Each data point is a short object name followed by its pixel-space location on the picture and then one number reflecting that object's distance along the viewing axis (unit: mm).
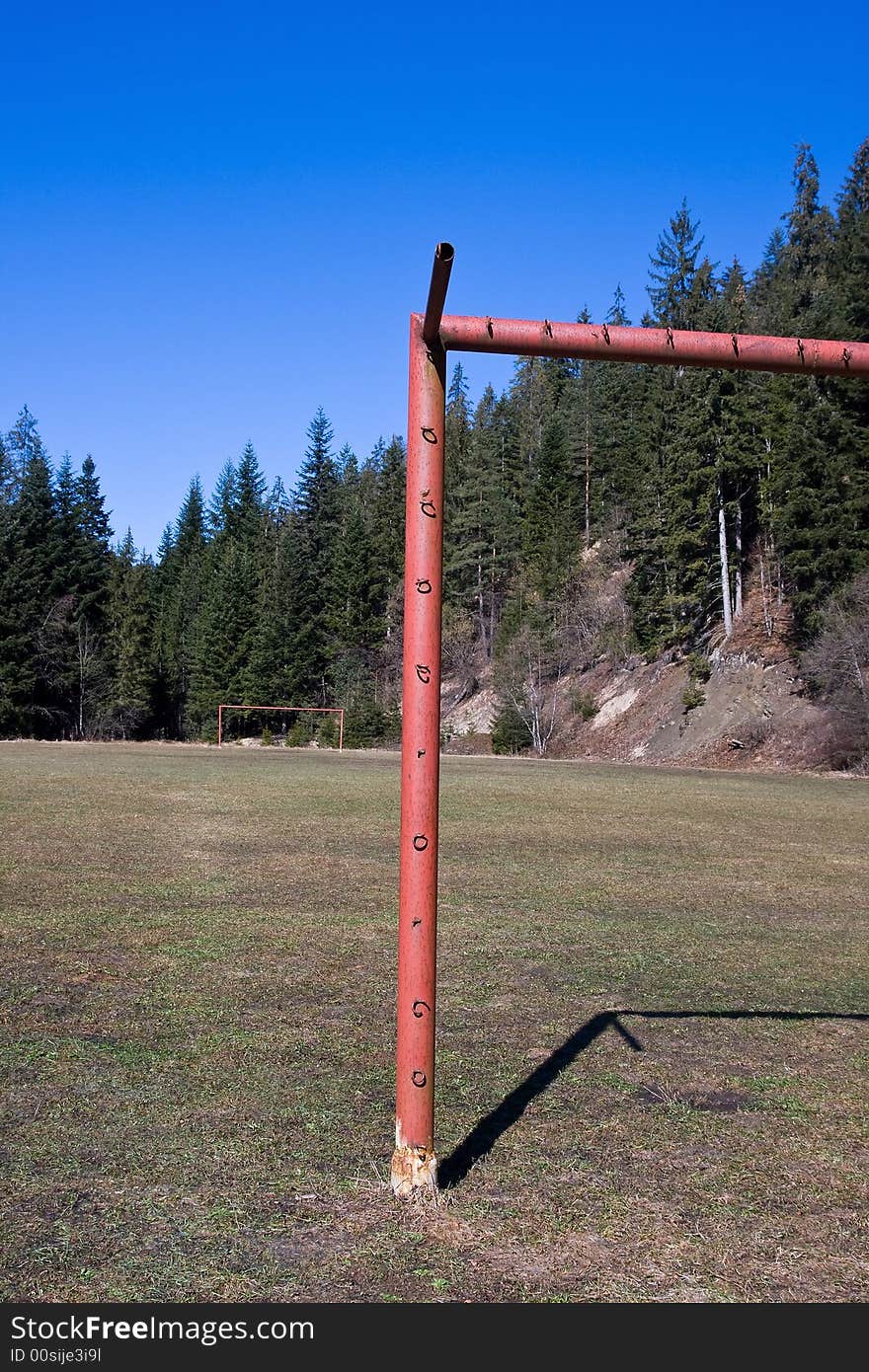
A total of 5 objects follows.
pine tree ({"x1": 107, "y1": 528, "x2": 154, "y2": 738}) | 61812
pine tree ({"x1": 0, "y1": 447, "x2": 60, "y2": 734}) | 55812
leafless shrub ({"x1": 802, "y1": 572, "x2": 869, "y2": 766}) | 28641
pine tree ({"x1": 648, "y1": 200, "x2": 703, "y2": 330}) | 57188
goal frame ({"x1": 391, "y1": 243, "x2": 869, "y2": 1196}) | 3270
